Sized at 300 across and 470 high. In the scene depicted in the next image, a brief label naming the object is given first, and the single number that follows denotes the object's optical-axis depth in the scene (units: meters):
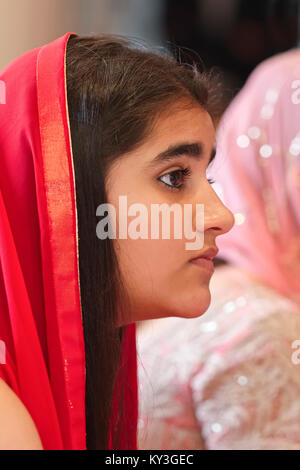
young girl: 0.83
